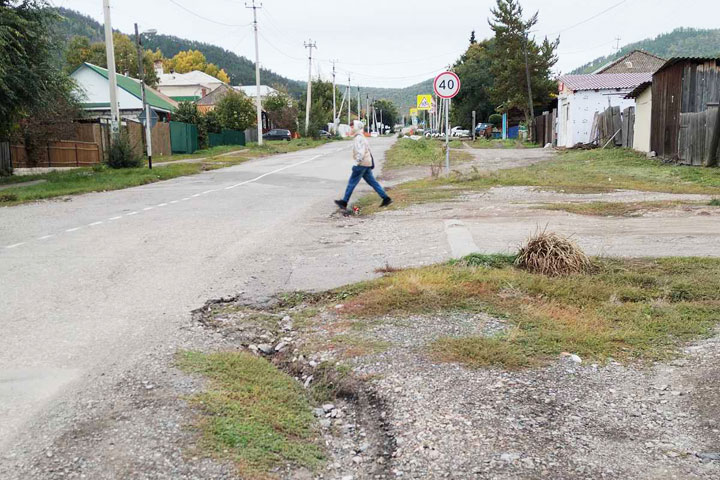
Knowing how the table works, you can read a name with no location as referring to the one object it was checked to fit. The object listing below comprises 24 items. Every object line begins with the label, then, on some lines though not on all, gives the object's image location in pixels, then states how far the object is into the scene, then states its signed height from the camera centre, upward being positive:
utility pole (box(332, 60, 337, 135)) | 93.88 +2.47
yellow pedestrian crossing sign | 62.44 +3.60
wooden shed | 19.31 +0.87
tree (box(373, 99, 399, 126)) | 187.50 +8.82
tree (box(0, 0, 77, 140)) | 19.17 +2.42
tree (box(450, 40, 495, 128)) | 74.25 +5.59
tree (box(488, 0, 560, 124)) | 55.44 +6.54
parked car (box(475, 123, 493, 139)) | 65.94 +0.92
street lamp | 25.72 +2.03
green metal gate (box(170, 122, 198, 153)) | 43.53 +0.34
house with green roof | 50.12 +3.68
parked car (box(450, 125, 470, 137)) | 74.51 +0.80
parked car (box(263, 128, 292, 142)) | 71.50 +0.65
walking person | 13.05 -0.44
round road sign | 17.59 +1.45
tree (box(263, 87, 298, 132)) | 81.81 +3.80
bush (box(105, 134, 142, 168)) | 26.20 -0.43
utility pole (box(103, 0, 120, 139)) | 25.03 +2.60
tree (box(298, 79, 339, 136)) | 75.81 +4.40
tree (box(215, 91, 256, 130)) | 56.66 +2.68
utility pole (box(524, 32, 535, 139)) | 49.94 +3.14
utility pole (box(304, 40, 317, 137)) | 72.75 +5.62
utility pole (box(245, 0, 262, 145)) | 50.41 +5.48
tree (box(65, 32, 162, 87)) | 89.34 +11.99
